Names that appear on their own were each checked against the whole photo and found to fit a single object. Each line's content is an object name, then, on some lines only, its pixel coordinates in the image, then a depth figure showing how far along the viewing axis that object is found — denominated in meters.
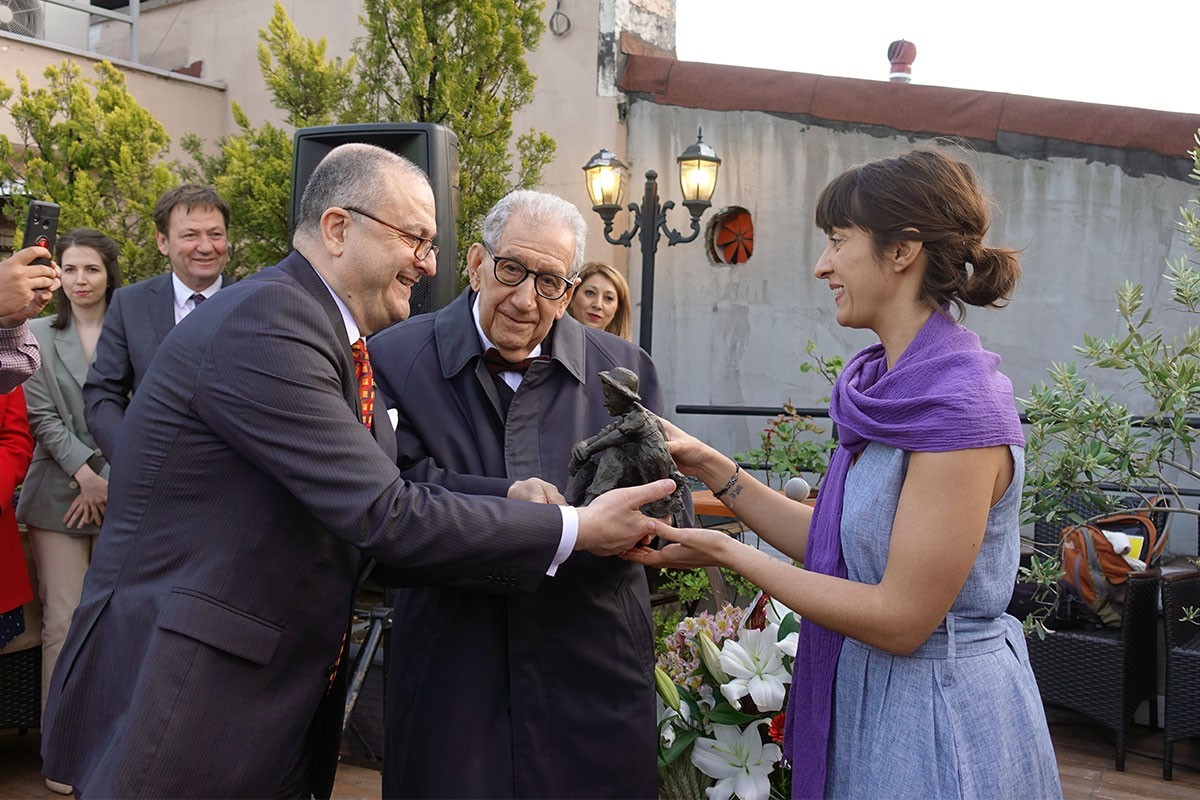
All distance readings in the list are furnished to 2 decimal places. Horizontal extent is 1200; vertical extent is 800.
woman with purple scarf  1.77
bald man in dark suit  1.78
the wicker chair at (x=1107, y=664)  4.82
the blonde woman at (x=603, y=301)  4.94
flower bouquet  2.49
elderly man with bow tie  2.19
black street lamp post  7.64
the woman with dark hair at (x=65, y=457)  4.33
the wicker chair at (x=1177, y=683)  4.64
